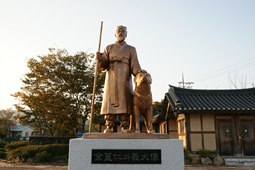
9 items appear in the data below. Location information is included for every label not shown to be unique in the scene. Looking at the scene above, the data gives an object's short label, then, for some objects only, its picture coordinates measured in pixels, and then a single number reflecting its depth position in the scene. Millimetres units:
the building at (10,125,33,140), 42816
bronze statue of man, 4223
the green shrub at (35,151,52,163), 12289
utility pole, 36247
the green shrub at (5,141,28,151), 14906
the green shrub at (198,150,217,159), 11772
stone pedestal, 3674
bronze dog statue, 4031
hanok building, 12320
